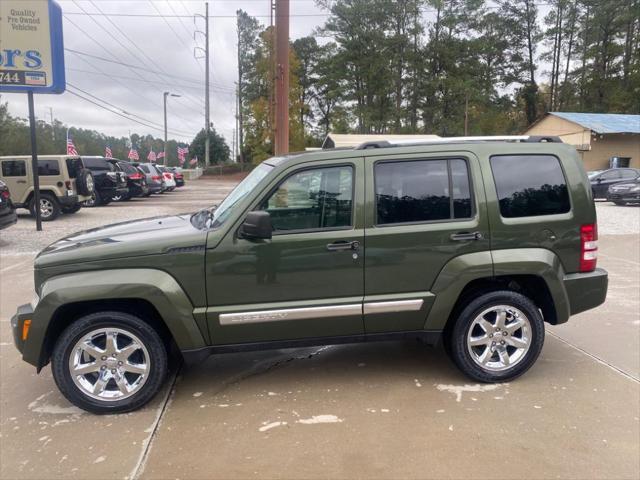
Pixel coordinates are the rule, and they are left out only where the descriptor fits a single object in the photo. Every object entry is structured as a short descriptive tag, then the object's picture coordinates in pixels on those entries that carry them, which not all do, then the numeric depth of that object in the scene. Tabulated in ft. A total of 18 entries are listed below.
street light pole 153.12
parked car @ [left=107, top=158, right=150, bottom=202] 71.16
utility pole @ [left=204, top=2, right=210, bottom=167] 154.10
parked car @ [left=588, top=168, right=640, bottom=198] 65.82
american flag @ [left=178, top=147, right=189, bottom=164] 201.57
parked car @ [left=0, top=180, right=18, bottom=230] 31.30
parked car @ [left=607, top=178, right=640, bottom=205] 58.34
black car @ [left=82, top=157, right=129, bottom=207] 61.62
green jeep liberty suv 10.99
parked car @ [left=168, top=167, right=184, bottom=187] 111.17
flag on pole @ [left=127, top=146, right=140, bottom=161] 153.06
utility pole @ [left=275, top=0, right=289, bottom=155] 32.30
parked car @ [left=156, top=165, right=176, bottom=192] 92.46
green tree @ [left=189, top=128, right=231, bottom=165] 232.94
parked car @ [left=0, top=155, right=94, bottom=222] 46.42
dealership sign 38.70
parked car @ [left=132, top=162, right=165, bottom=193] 82.65
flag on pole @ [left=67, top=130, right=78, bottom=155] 105.40
